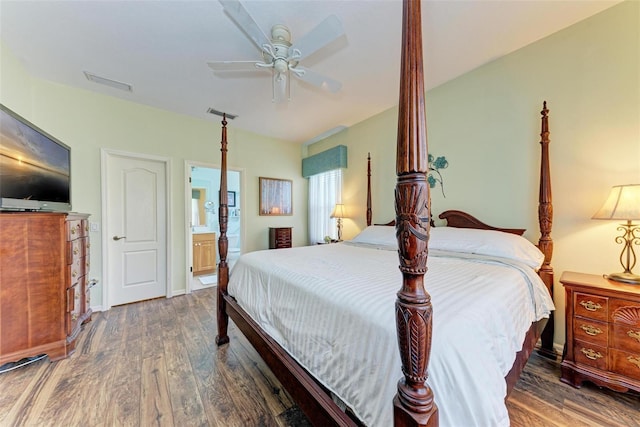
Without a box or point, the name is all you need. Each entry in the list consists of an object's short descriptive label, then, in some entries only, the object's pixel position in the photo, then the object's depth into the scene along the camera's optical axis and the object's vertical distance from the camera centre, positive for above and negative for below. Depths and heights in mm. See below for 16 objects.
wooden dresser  1794 -585
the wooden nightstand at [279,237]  4398 -489
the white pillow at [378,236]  2729 -299
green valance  4078 +887
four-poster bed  652 -470
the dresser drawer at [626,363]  1492 -956
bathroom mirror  6172 +123
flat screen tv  1767 +360
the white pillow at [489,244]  1896 -287
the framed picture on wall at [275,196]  4465 +268
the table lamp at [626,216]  1555 -38
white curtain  4371 +169
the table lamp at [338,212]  3963 -25
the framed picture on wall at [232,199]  6602 +317
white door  3174 -219
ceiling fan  1510 +1170
